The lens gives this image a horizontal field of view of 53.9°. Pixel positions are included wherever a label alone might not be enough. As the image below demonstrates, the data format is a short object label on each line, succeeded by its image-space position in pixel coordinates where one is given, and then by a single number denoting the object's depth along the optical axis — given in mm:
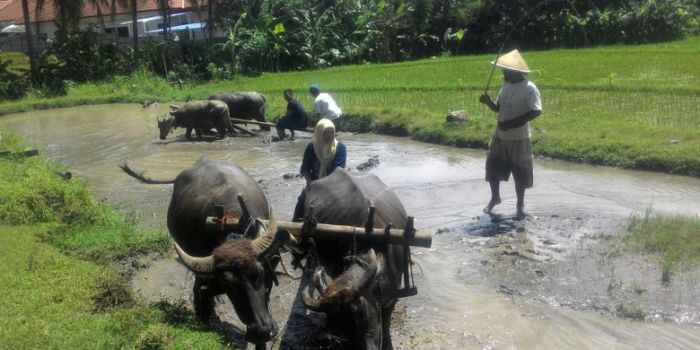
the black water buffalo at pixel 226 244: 4480
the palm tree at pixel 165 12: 29484
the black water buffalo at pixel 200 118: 15055
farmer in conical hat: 7535
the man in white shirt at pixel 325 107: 11773
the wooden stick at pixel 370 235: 4590
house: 34531
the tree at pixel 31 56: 26755
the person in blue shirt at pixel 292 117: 13797
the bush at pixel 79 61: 28250
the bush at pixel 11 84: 26125
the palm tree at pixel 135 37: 28425
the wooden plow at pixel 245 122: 15348
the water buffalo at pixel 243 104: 16125
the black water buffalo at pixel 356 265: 4094
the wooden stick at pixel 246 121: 15305
